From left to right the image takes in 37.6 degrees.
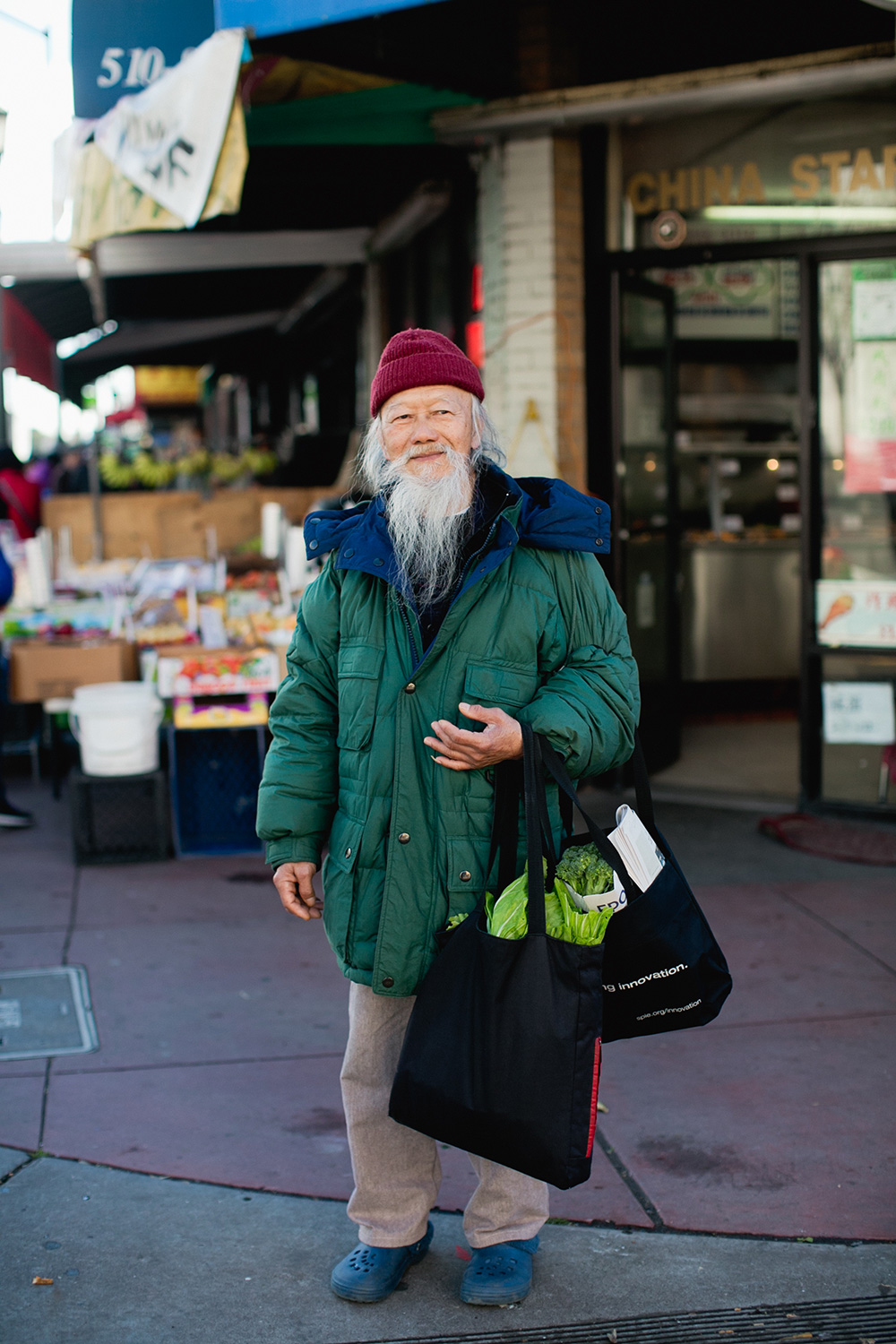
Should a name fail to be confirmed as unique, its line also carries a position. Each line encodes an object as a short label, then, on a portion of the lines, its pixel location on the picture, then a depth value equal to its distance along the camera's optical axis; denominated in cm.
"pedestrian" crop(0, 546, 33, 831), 701
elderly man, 262
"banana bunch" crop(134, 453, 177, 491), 1085
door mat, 604
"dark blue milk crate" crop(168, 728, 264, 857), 654
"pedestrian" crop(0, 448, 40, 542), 839
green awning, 668
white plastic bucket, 614
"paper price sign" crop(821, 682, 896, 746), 657
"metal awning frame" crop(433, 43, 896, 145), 593
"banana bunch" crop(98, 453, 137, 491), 1097
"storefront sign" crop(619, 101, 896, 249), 631
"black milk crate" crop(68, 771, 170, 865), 622
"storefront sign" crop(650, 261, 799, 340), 964
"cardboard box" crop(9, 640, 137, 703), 687
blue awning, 503
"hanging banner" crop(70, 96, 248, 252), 544
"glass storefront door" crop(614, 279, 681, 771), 711
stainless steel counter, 987
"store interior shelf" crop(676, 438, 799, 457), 1043
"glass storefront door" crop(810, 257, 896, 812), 642
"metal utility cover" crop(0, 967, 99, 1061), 417
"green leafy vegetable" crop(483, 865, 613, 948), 246
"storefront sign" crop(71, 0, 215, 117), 620
